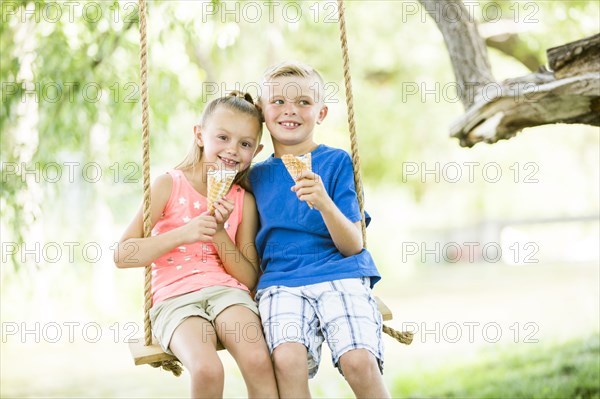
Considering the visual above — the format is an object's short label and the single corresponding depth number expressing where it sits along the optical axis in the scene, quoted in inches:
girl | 220.3
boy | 221.3
